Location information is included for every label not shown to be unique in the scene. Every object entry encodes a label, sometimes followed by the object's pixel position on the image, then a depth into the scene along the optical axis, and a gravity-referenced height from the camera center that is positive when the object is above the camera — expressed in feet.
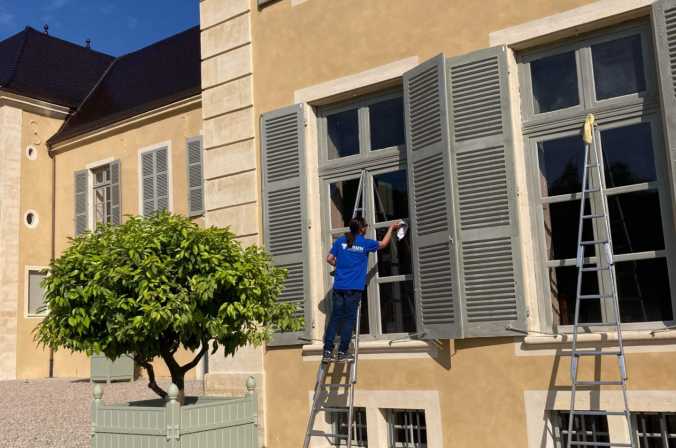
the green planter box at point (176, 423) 16.62 -1.78
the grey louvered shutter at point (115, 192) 53.88 +10.95
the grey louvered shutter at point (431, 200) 19.10 +3.38
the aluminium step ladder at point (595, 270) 16.14 +1.19
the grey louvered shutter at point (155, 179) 51.01 +11.16
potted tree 16.85 +1.22
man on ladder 20.22 +1.41
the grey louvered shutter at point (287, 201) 22.53 +4.15
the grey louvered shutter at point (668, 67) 16.20 +5.38
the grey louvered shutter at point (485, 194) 18.31 +3.30
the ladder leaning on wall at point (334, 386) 20.24 -1.38
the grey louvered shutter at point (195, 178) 48.19 +10.43
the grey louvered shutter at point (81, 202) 56.58 +10.89
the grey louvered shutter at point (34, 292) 57.77 +4.48
